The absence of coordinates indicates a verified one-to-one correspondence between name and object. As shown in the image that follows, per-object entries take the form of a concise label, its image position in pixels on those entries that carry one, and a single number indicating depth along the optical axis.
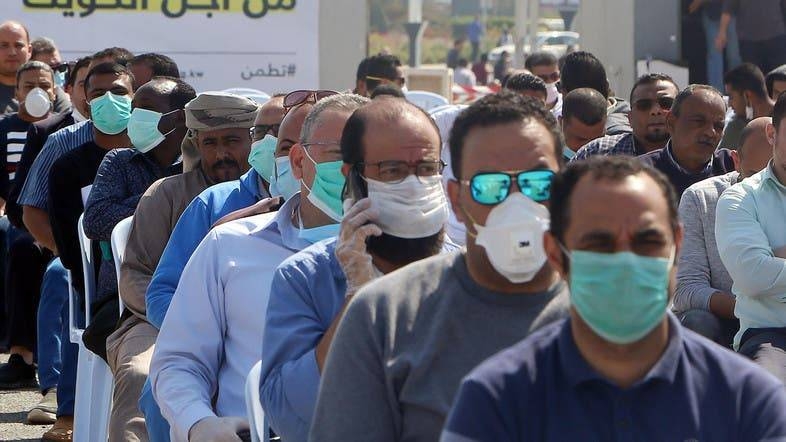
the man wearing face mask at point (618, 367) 4.91
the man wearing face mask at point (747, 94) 19.11
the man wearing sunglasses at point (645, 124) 14.58
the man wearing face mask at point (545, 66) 23.03
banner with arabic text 26.07
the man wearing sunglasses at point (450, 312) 5.61
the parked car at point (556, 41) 85.19
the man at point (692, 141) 13.07
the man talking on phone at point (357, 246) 6.75
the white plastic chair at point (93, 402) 11.70
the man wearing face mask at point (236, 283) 8.43
